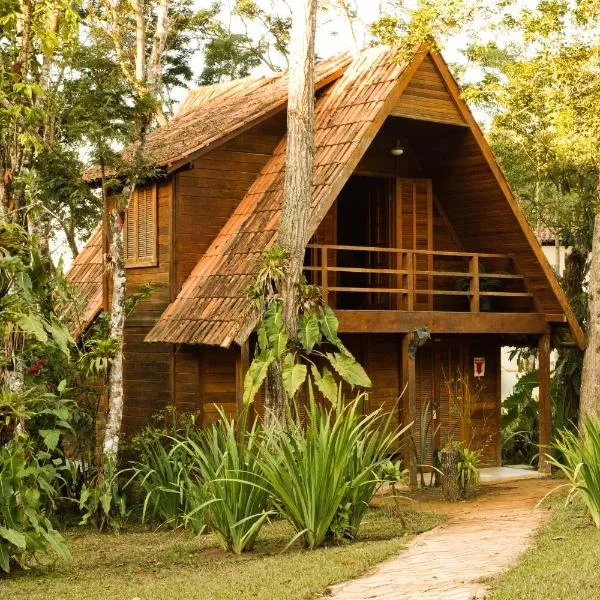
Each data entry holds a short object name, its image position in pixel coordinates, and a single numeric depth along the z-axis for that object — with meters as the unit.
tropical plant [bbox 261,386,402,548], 8.66
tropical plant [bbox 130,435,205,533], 11.48
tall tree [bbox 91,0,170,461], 11.88
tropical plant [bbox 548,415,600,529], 9.07
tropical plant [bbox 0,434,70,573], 8.15
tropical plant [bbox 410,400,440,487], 13.04
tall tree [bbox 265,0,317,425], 11.70
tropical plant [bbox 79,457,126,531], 11.59
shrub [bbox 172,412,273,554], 8.87
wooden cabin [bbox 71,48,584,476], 13.30
